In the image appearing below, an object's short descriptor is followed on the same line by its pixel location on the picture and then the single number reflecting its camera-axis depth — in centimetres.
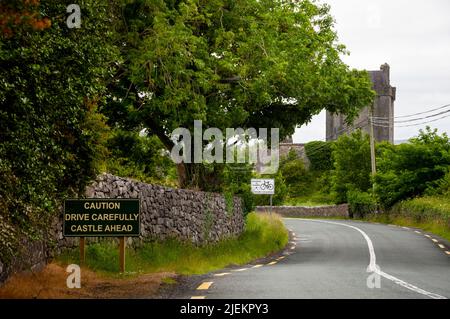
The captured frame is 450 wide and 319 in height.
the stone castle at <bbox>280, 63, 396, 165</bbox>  9119
